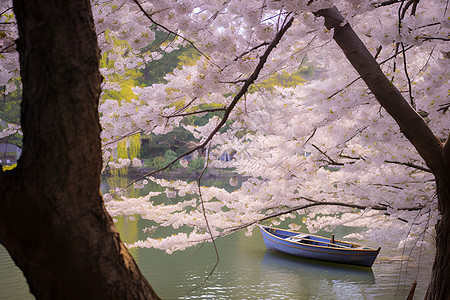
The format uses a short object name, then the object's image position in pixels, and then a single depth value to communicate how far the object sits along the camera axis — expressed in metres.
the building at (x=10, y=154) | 20.00
